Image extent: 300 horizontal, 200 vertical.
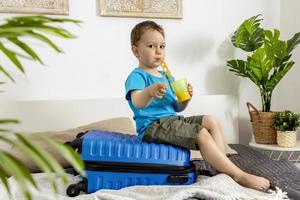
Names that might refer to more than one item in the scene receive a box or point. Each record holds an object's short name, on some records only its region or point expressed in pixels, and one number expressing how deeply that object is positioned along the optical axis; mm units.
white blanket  1148
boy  1366
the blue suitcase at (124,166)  1303
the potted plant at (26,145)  326
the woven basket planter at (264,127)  2252
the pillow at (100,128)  1730
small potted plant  2146
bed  1179
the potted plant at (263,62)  2201
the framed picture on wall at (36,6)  1992
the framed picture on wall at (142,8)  2184
